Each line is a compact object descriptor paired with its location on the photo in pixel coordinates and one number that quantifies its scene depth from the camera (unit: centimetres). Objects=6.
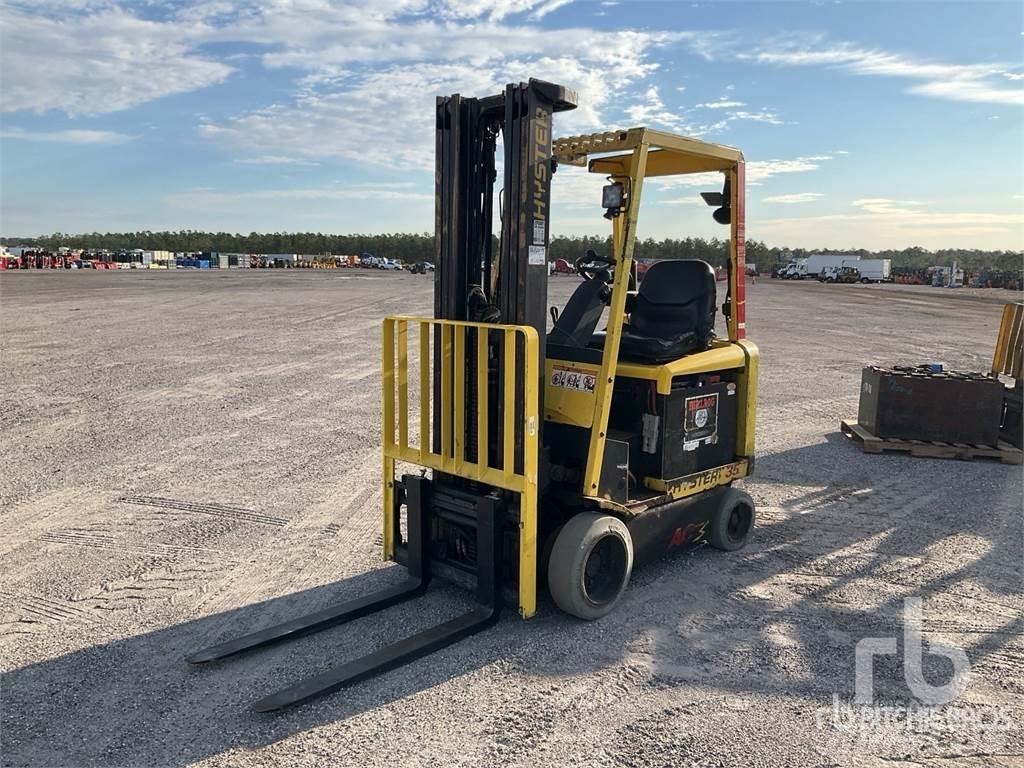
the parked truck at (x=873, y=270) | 7444
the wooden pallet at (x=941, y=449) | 866
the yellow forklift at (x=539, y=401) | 451
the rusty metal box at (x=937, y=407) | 882
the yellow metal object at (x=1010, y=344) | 954
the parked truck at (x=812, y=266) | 7812
